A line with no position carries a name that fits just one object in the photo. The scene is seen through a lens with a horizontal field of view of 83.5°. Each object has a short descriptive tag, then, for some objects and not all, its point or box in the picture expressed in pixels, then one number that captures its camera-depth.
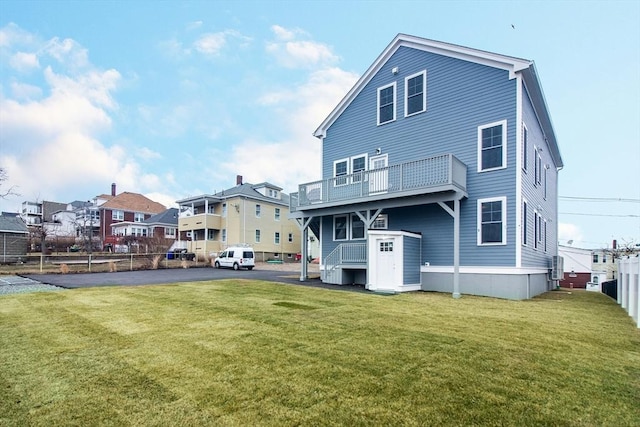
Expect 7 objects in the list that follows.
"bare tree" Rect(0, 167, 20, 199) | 26.94
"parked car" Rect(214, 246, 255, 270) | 28.23
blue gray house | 13.43
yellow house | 37.22
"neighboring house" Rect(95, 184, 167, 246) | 54.81
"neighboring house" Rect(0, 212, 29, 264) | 33.22
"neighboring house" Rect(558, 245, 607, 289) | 38.28
